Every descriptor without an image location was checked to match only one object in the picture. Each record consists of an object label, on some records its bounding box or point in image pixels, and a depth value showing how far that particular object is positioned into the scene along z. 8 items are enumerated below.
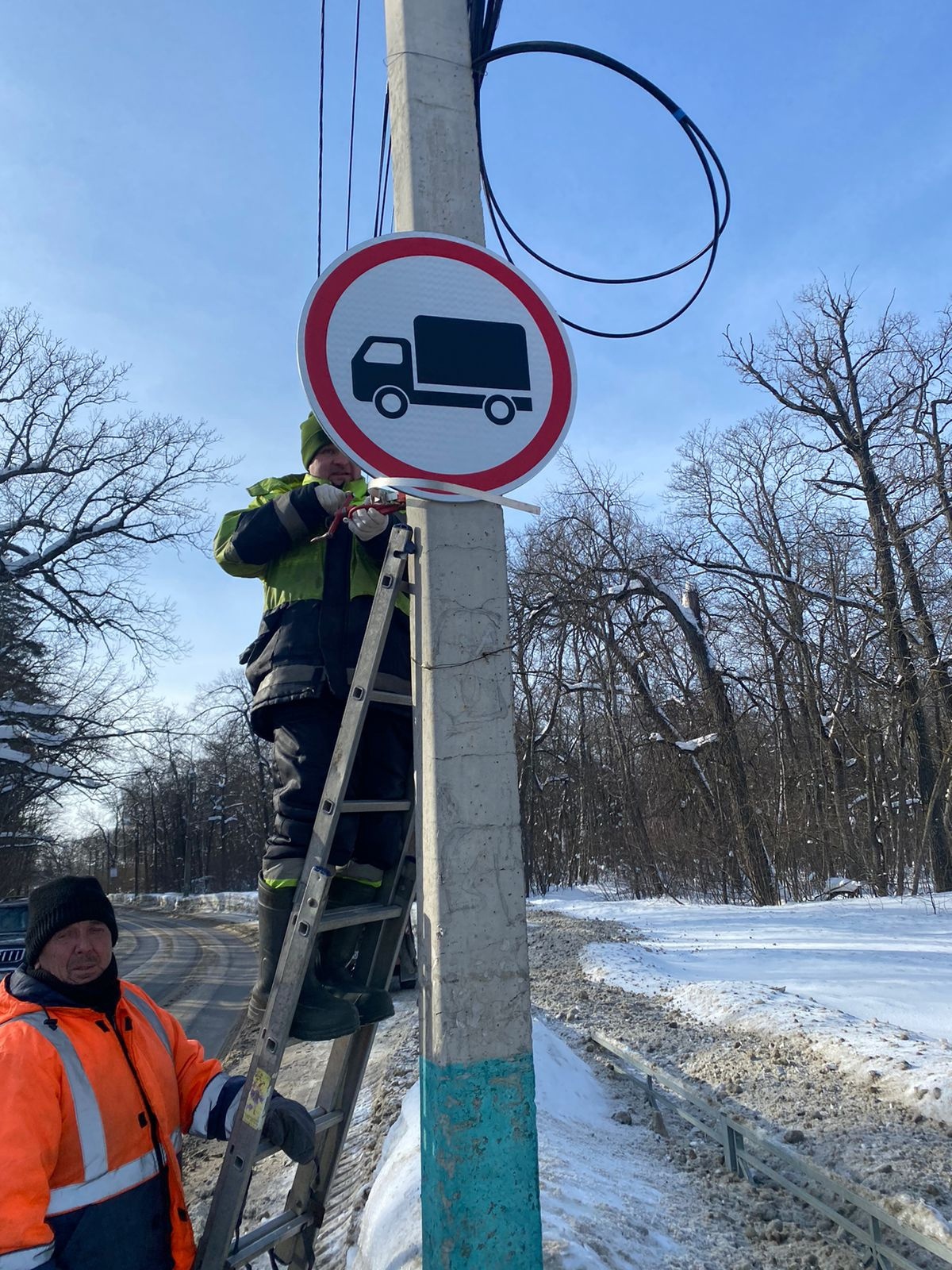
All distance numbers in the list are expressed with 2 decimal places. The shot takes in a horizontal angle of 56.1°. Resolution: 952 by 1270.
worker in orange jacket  1.87
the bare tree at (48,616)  24.22
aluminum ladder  2.09
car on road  9.45
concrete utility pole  1.70
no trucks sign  1.99
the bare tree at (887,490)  14.09
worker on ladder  2.35
